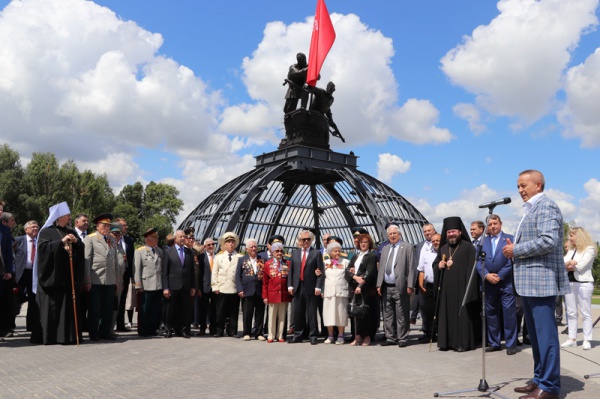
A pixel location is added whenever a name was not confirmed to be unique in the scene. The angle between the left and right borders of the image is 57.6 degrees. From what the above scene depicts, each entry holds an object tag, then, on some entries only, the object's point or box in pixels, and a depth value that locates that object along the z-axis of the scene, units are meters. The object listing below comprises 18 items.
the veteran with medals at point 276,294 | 9.48
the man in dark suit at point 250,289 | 9.84
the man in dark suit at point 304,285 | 9.50
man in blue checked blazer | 4.73
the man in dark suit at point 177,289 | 9.77
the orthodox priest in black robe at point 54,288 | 8.28
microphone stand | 4.83
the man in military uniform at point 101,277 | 8.90
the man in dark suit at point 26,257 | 9.53
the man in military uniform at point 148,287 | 9.74
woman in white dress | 9.27
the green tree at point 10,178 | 33.66
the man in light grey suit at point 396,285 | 8.81
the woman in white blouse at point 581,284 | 8.05
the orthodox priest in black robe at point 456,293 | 8.14
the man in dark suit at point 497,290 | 7.87
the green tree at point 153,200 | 54.88
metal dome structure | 15.58
